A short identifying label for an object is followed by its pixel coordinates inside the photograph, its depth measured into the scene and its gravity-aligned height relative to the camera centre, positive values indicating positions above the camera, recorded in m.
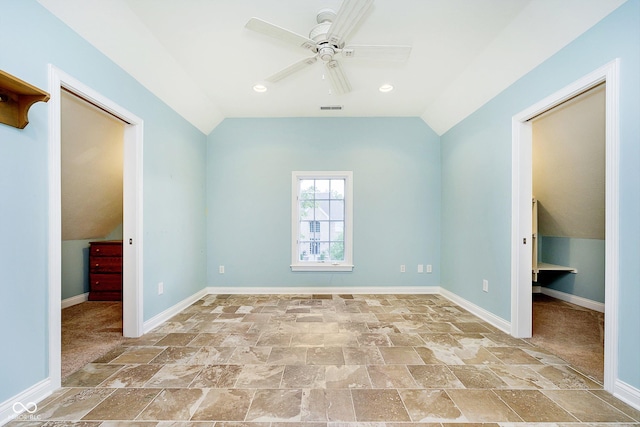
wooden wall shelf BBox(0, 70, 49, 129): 1.46 +0.64
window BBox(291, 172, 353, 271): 4.37 -0.09
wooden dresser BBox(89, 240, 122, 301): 3.90 -0.85
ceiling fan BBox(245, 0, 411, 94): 1.70 +1.28
